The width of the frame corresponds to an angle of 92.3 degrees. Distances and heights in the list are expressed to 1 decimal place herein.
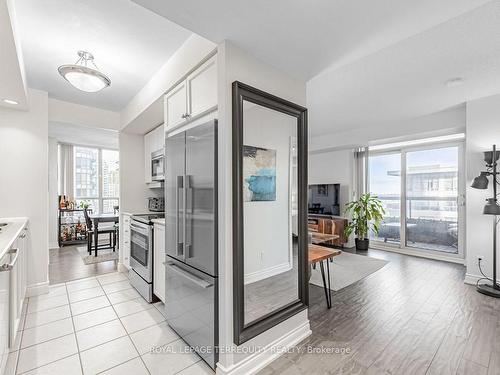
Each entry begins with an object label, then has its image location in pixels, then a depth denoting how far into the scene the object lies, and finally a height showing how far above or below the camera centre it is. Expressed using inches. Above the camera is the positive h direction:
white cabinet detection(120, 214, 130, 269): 143.3 -33.4
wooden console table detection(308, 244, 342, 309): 97.4 -29.2
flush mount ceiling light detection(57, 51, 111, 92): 84.2 +40.8
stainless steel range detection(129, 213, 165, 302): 112.3 -33.7
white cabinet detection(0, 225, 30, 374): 61.1 -34.8
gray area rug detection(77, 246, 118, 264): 180.7 -54.9
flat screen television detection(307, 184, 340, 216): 231.9 -12.3
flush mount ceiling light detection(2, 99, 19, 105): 109.7 +40.1
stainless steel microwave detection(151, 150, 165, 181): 138.2 +13.0
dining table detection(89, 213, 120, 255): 178.5 -23.8
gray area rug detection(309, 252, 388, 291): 139.8 -55.0
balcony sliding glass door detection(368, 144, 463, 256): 186.1 -6.9
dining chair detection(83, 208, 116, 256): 197.6 -37.5
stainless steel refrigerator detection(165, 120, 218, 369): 70.3 -16.7
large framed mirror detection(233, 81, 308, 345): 68.4 -7.7
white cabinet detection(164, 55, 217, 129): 74.0 +32.2
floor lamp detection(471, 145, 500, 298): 120.0 -7.3
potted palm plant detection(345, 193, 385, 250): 209.9 -26.3
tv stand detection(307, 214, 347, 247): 215.3 -36.1
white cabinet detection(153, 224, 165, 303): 105.0 -33.7
